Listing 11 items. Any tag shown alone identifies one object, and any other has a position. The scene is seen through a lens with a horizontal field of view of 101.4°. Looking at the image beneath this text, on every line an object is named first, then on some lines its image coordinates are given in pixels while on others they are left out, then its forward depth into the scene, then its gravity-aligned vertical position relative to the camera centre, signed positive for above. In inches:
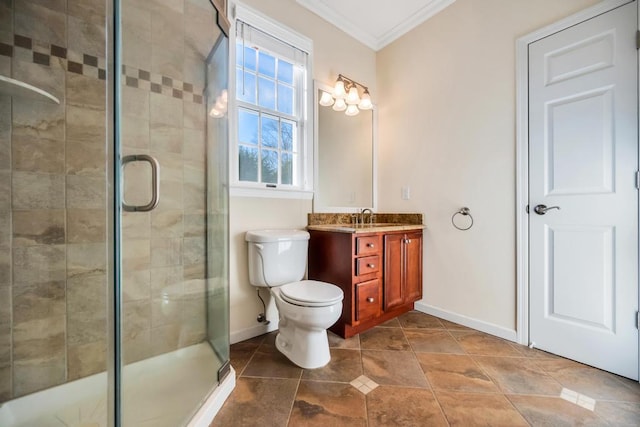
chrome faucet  95.8 -1.6
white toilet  58.0 -19.1
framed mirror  90.1 +19.6
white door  55.7 +4.5
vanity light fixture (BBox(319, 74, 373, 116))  91.1 +40.9
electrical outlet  96.6 +6.9
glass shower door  51.4 +3.1
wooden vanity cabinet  72.2 -17.8
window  74.0 +31.7
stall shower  44.6 +0.3
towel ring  80.3 -0.8
